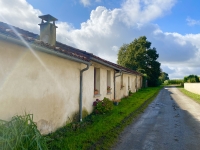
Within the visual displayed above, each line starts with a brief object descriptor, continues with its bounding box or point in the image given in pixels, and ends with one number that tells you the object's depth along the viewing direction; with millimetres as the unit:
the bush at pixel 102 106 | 8438
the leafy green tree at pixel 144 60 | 38812
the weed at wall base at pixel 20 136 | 3027
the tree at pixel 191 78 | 41812
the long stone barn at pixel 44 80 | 3908
